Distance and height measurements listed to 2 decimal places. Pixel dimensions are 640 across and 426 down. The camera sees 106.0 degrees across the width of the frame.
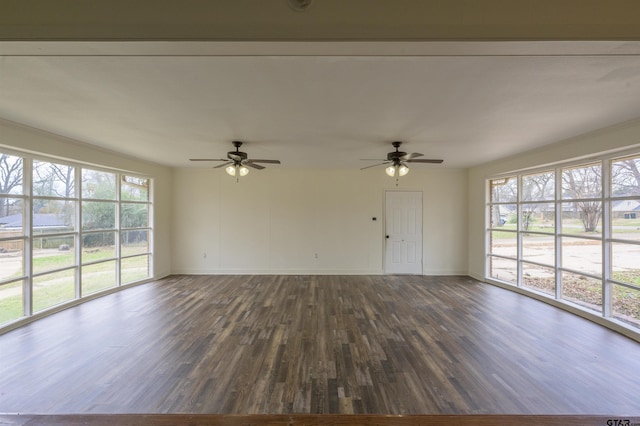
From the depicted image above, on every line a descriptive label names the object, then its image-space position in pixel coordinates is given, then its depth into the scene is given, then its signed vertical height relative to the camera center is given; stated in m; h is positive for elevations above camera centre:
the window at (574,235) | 3.41 -0.38
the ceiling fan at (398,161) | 3.81 +0.84
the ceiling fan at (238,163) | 3.85 +0.83
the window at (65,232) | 3.46 -0.36
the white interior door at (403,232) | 6.46 -0.51
